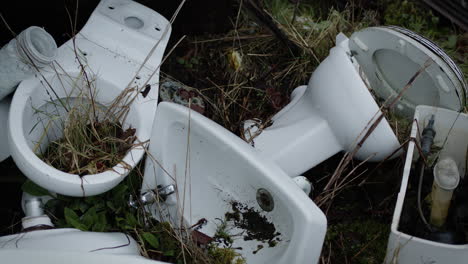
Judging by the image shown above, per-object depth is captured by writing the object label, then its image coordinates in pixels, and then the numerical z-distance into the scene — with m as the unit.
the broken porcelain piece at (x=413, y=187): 1.31
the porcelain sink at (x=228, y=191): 1.23
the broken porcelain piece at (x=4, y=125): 1.59
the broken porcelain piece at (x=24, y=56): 1.47
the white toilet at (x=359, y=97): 1.45
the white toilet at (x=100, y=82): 1.44
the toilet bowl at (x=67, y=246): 1.02
